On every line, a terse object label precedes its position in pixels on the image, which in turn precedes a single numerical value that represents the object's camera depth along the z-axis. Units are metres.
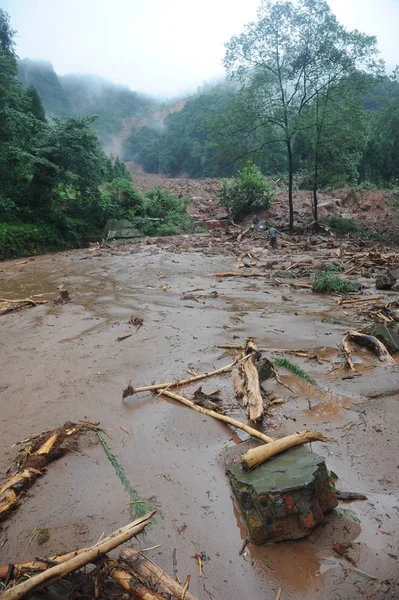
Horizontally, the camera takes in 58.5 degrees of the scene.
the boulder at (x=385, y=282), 7.25
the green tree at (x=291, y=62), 15.29
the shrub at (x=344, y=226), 16.71
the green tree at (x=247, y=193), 20.77
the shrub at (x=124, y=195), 19.35
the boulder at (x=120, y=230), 17.31
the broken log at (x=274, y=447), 2.11
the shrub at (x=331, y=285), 7.09
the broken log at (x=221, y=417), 2.52
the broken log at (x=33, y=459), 2.15
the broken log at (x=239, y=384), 3.18
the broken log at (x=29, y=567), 1.60
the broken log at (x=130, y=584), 1.51
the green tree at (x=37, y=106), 27.99
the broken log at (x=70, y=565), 1.42
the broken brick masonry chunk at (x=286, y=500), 1.79
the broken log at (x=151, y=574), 1.54
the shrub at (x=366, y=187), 24.70
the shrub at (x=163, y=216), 19.16
